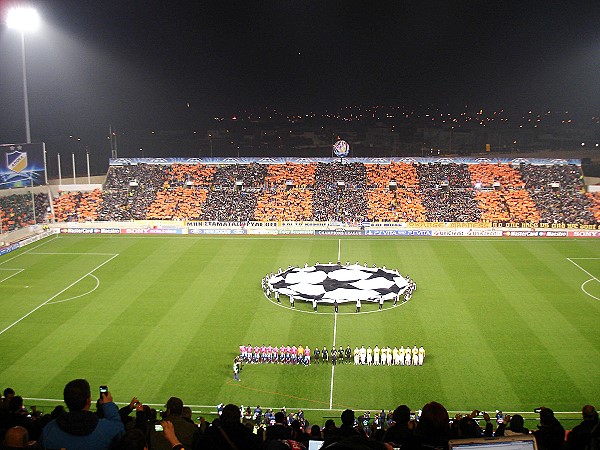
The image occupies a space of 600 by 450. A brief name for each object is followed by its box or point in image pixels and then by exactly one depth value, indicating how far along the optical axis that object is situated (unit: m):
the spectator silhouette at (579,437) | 7.46
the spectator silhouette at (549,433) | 8.11
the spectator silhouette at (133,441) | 6.33
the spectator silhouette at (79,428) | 6.94
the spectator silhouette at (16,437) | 6.99
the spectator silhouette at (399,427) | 8.59
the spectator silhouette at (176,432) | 7.68
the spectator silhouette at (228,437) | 6.59
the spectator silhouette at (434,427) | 7.28
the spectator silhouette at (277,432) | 9.63
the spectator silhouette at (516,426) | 9.67
